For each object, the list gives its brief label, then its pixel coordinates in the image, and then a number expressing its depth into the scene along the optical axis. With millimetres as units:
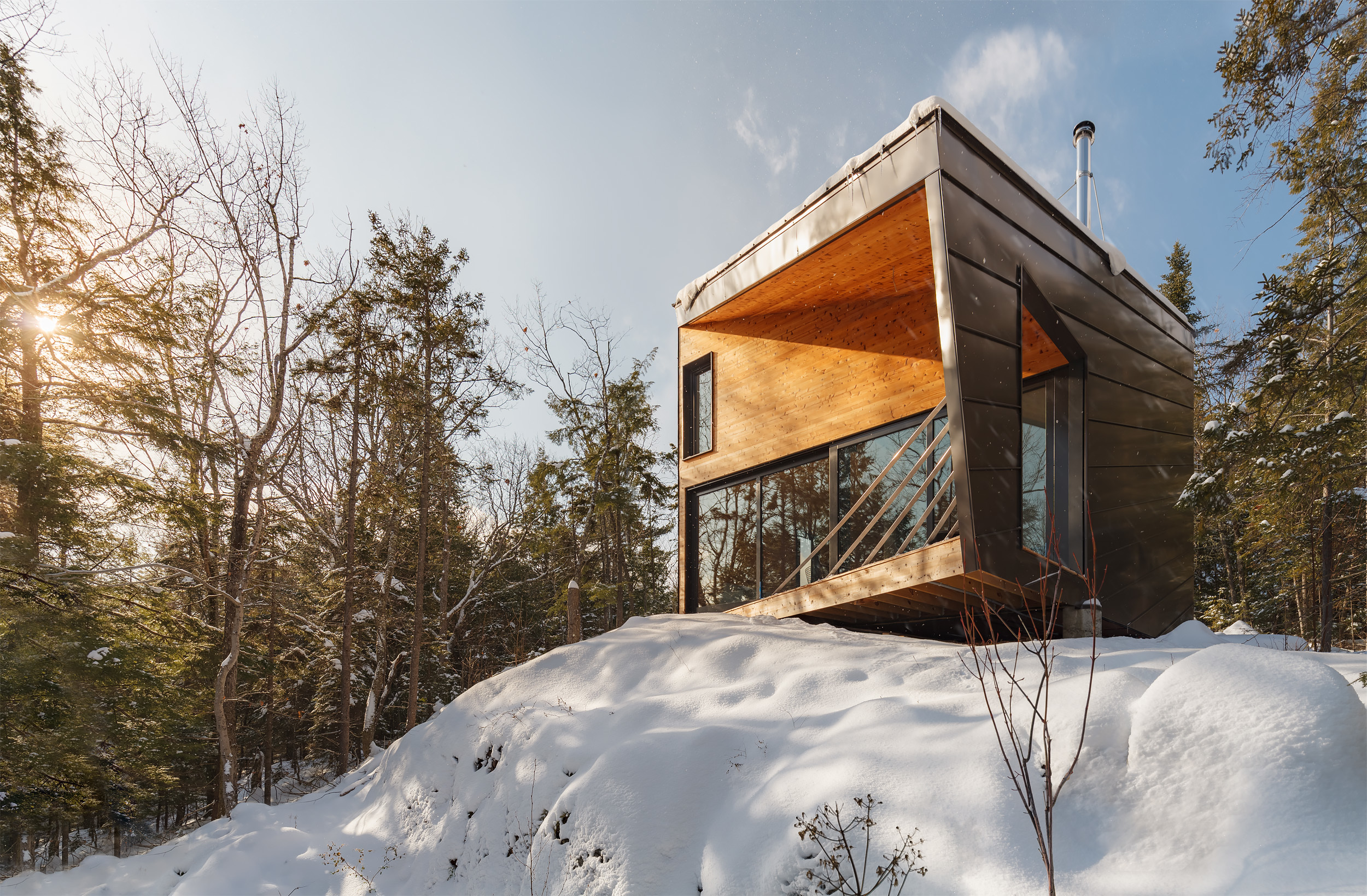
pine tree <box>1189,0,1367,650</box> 5125
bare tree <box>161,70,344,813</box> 10234
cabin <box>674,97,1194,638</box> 5504
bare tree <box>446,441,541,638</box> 15781
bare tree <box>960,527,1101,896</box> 2055
